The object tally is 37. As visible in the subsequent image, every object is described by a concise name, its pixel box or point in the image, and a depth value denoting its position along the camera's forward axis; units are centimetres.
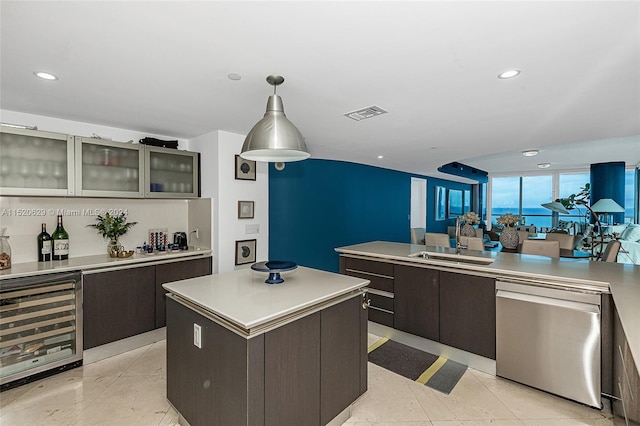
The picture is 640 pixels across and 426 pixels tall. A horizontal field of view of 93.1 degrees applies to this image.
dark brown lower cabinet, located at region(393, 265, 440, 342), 285
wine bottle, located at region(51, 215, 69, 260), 287
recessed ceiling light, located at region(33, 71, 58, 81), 196
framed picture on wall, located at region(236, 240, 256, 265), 364
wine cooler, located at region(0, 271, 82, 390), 237
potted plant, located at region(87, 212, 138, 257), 316
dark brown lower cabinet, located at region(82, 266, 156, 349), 272
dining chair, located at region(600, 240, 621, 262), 311
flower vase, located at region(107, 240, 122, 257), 313
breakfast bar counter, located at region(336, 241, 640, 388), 164
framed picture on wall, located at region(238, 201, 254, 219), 365
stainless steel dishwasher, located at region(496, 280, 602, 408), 210
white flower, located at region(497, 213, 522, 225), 423
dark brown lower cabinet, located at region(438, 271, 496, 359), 254
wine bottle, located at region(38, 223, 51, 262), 282
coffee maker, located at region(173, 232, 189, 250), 368
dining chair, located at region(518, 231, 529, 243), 503
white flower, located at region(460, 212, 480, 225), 359
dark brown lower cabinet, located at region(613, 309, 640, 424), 145
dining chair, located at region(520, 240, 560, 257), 320
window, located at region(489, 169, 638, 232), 786
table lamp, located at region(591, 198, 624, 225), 445
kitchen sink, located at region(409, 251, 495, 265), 284
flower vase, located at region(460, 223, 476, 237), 393
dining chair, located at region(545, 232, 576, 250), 407
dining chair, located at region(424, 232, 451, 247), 378
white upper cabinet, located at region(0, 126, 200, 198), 253
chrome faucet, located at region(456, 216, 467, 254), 337
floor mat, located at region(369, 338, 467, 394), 252
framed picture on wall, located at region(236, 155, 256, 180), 362
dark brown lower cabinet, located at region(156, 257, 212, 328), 316
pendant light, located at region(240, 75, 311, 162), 178
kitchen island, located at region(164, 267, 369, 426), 146
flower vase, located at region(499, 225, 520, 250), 407
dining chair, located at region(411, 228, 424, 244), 528
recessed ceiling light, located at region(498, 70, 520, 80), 194
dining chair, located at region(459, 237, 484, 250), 337
